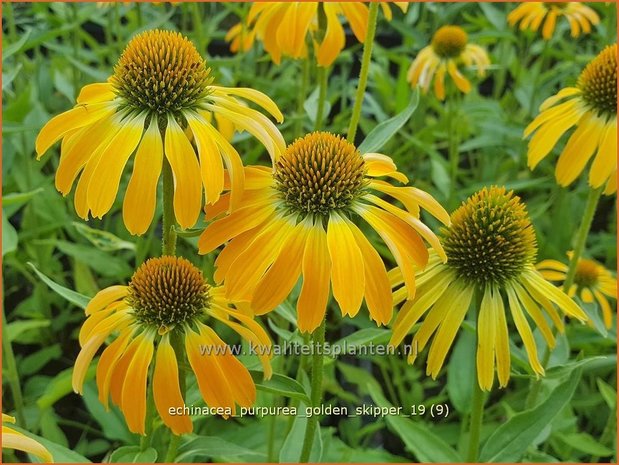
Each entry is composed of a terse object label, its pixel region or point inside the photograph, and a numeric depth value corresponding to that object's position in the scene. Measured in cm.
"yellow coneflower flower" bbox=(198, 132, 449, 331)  21
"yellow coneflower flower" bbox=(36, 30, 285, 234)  21
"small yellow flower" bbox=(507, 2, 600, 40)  54
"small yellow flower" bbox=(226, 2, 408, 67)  33
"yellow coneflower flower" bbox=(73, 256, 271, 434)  23
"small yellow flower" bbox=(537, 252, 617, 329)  41
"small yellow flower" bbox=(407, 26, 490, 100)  53
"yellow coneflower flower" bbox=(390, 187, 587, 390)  24
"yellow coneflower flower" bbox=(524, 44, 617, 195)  31
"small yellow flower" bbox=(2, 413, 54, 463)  21
